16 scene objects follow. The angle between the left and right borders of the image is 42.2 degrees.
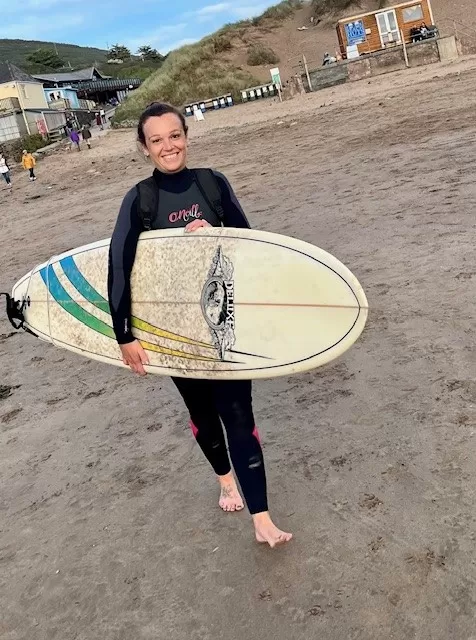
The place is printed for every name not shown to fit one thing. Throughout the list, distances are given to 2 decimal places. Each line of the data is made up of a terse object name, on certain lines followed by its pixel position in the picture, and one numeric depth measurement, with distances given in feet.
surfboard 7.68
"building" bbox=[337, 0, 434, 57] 97.40
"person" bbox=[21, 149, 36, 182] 68.75
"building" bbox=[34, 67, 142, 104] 260.21
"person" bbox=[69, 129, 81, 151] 90.38
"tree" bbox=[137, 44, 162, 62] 433.77
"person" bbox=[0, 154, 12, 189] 69.99
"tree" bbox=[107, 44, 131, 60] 455.22
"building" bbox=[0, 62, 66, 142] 163.02
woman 7.38
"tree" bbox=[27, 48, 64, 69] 384.27
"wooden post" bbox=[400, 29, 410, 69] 83.66
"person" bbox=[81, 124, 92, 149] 100.07
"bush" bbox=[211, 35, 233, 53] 146.51
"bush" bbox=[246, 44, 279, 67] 144.56
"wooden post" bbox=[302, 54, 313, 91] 90.16
